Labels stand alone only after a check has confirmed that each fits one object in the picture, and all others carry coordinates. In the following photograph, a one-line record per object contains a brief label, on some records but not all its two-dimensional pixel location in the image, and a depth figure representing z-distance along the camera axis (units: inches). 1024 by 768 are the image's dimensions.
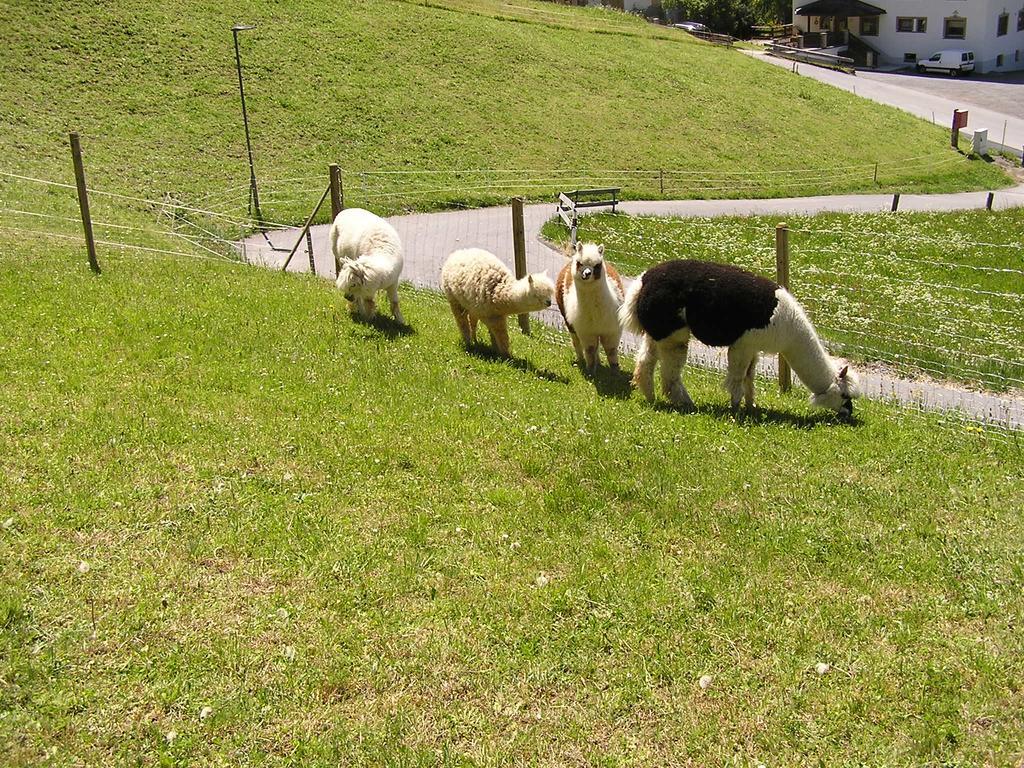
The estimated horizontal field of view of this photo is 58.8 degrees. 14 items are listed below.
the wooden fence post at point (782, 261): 415.8
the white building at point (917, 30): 2581.2
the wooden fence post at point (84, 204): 561.9
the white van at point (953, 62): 2544.3
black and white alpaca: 375.6
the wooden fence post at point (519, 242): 545.3
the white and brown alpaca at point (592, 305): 424.2
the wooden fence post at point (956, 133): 1754.4
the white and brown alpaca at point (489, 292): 450.0
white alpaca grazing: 486.9
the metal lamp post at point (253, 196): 1069.9
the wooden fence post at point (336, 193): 613.0
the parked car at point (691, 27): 2591.0
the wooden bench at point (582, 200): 1023.6
